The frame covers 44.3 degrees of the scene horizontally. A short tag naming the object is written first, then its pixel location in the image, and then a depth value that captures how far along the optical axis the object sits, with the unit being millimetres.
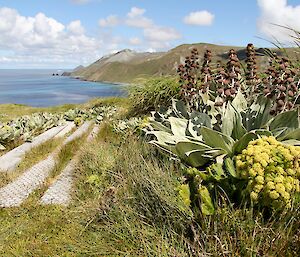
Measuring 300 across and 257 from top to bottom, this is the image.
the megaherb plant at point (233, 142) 2656
